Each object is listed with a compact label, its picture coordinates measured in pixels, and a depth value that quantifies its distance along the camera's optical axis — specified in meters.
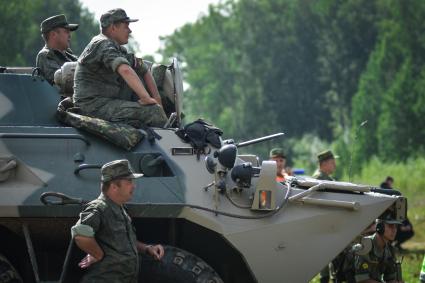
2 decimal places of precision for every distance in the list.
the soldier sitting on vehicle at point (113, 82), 11.80
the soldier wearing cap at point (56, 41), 13.18
